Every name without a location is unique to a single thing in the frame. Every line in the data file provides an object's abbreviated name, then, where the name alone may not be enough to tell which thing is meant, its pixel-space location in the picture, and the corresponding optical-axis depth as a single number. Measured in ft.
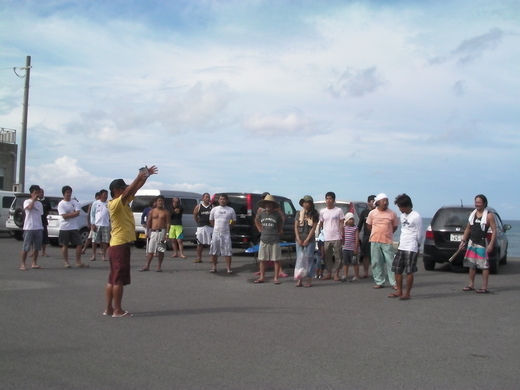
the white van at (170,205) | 61.93
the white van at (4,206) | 77.92
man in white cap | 36.27
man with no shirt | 42.86
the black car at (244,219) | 54.70
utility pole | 90.48
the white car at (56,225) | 62.13
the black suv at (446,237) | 45.37
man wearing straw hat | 37.55
